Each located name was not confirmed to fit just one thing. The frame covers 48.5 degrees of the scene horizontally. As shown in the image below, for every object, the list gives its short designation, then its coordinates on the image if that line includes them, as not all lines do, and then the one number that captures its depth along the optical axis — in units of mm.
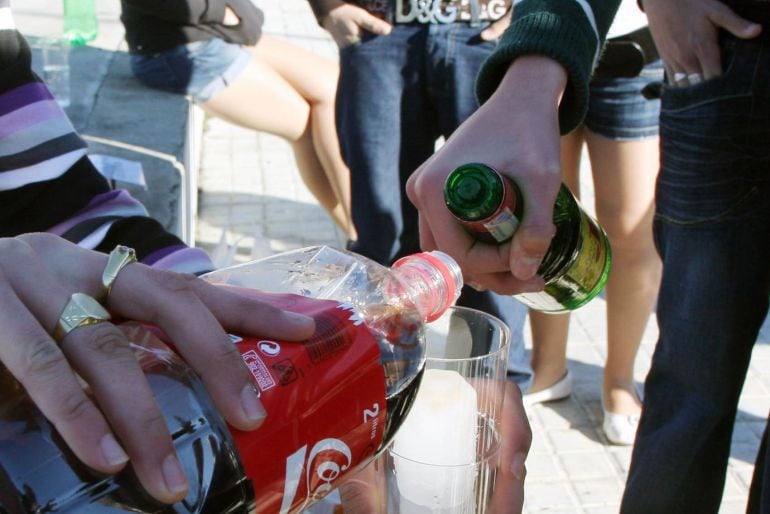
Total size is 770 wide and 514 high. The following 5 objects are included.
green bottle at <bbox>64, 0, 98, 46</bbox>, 4379
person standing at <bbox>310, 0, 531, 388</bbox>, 2504
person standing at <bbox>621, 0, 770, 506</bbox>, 1598
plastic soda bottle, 580
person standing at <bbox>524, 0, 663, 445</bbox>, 2352
